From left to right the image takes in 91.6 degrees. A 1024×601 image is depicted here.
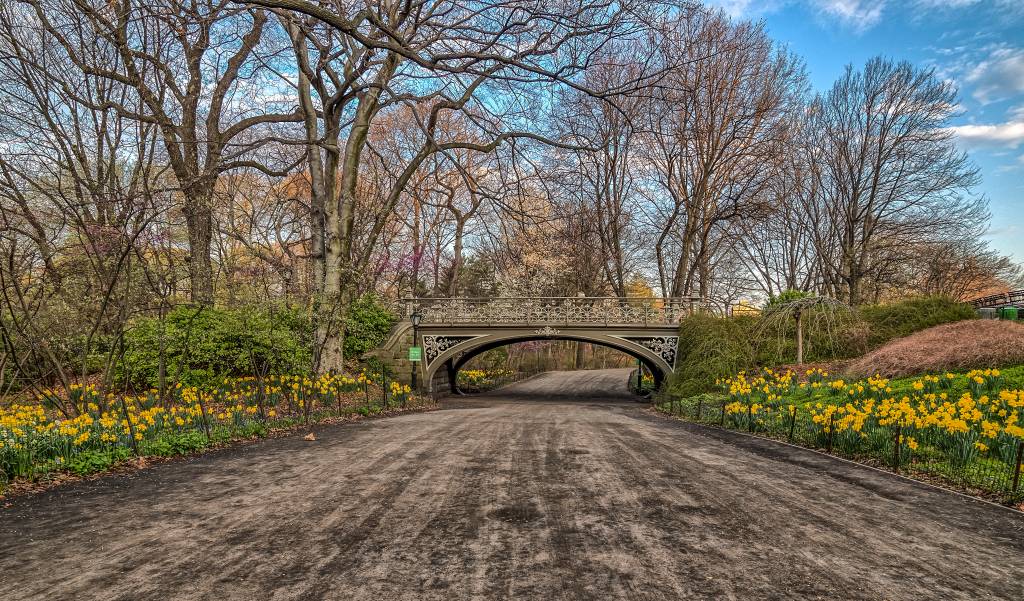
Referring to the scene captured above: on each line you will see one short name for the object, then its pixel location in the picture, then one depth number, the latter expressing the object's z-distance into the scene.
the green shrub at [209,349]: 13.60
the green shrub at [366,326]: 19.70
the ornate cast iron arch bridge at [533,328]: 19.67
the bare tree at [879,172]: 23.16
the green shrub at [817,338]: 15.24
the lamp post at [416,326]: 18.62
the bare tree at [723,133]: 21.52
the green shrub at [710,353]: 15.86
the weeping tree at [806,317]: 14.44
